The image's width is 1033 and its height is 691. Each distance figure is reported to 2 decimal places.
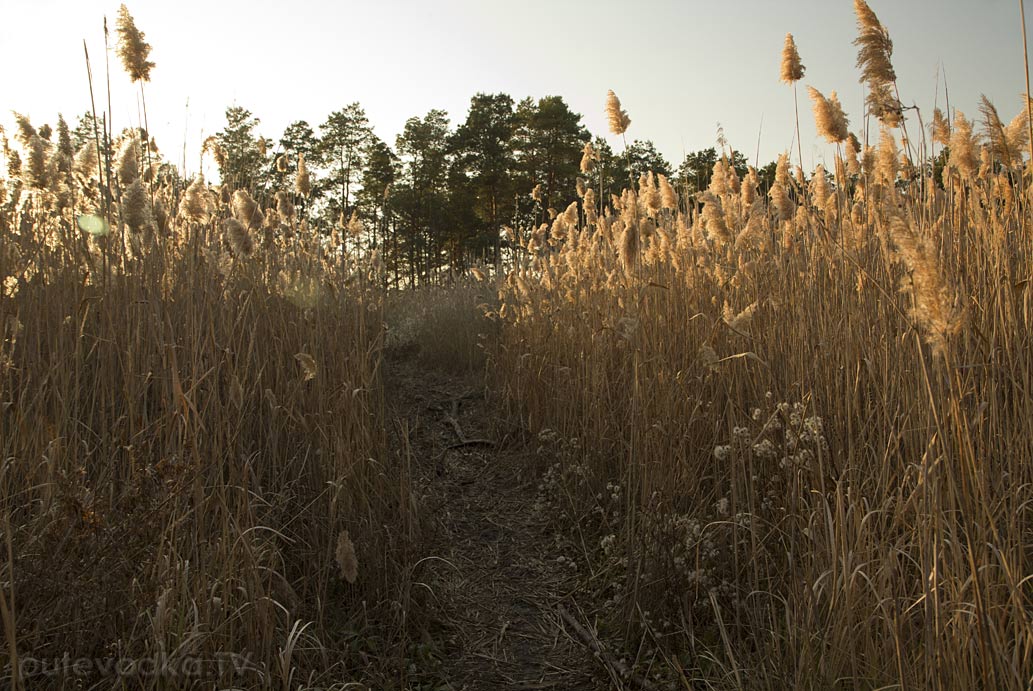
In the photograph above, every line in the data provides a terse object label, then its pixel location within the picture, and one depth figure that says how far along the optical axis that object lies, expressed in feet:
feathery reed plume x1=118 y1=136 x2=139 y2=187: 7.76
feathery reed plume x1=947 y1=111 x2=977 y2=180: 6.98
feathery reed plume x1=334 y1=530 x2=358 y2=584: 6.20
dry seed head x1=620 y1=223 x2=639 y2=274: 9.25
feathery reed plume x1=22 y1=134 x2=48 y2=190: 9.77
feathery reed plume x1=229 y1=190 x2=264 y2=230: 9.59
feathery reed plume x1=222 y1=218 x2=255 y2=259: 8.63
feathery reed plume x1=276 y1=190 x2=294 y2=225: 14.19
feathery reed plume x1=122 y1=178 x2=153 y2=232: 6.84
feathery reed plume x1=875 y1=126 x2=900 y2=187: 7.47
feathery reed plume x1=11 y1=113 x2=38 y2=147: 11.04
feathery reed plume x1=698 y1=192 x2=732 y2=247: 9.57
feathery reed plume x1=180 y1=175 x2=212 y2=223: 9.18
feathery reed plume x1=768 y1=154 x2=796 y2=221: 9.95
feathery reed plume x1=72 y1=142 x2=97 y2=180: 10.05
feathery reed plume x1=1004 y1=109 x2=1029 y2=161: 7.24
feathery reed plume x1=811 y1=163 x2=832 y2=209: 9.95
